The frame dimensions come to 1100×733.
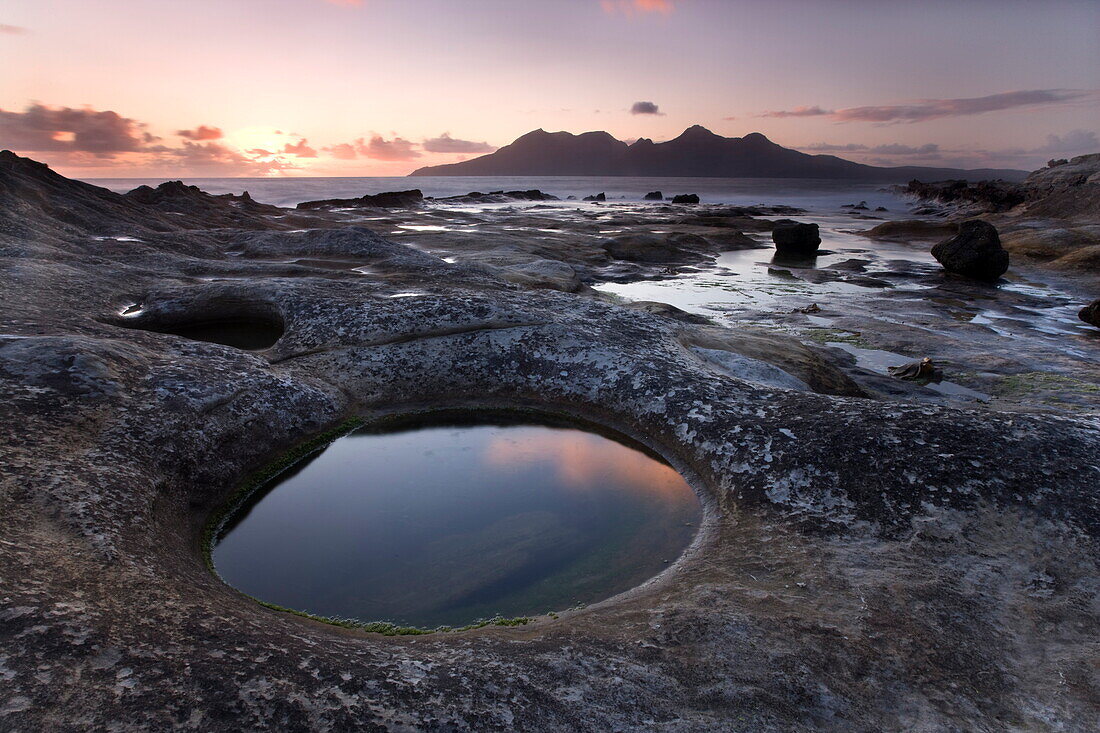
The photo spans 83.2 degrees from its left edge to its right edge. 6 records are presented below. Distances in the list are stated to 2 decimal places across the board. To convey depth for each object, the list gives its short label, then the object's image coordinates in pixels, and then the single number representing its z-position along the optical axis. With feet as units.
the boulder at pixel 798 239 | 167.94
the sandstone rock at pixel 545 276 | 94.48
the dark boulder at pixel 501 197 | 434.71
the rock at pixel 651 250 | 155.22
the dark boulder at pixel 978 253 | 123.03
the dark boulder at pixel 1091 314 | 86.99
